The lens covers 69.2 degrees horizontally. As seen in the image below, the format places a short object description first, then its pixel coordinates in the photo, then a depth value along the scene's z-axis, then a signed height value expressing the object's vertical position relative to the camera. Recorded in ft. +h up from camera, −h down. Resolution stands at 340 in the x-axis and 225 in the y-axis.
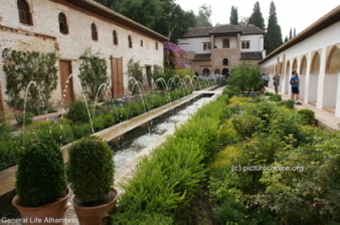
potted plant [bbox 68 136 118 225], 8.10 -3.34
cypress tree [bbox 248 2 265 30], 160.35 +35.34
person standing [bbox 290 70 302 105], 37.81 -2.17
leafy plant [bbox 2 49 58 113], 28.25 +0.08
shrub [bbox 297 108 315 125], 23.71 -4.25
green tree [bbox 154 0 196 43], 105.50 +24.67
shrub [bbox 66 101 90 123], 23.32 -3.46
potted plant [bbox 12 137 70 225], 7.99 -3.47
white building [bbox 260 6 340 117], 28.26 +1.80
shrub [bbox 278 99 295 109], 31.45 -4.12
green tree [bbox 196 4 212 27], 269.52 +65.02
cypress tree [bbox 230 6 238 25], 169.28 +38.32
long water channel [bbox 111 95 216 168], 17.88 -5.69
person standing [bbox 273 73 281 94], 52.90 -1.95
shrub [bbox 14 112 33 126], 24.30 -4.21
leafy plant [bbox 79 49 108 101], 40.68 +0.46
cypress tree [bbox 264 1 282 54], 141.28 +20.79
